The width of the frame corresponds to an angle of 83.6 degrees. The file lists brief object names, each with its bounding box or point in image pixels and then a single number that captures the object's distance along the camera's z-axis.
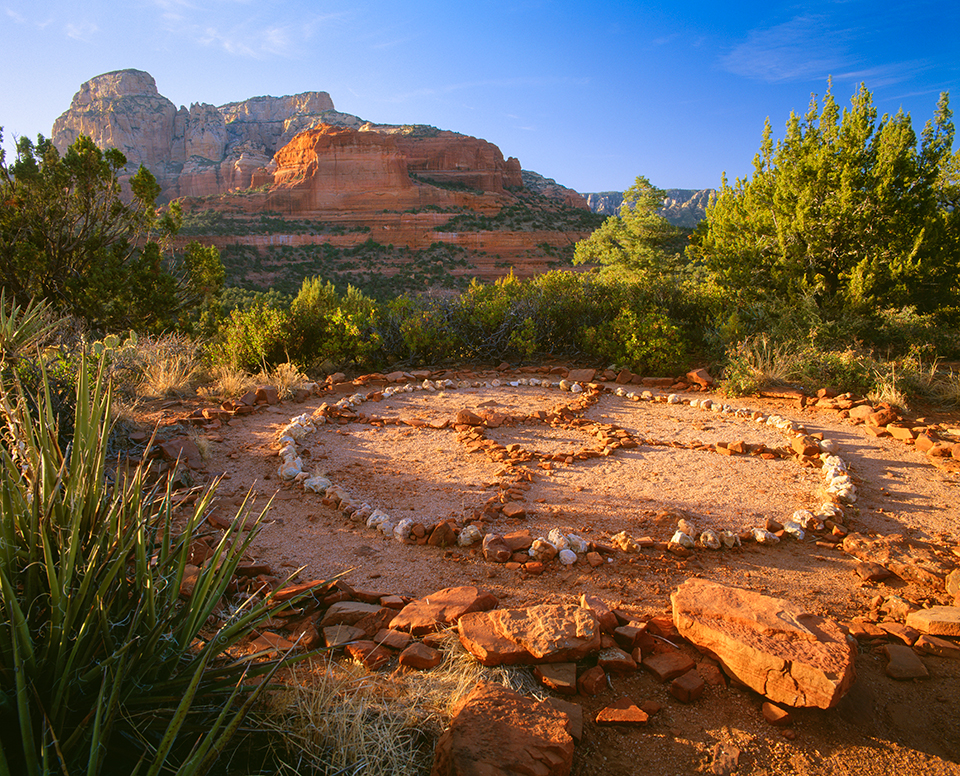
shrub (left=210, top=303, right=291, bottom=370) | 8.64
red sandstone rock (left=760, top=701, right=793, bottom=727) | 2.19
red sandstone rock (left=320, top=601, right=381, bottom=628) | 2.81
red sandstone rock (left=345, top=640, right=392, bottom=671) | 2.42
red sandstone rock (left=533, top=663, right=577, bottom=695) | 2.33
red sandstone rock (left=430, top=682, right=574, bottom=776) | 1.78
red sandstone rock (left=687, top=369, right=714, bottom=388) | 7.98
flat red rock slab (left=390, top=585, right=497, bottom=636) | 2.67
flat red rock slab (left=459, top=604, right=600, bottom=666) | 2.38
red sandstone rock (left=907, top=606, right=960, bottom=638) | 2.73
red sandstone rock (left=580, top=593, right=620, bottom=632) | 2.70
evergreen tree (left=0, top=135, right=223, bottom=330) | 8.88
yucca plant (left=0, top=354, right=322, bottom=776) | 1.39
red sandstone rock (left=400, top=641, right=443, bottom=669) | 2.41
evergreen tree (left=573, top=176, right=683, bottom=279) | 14.30
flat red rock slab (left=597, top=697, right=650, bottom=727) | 2.15
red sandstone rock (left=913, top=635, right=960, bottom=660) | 2.65
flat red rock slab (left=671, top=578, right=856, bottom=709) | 2.21
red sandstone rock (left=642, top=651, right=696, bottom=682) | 2.44
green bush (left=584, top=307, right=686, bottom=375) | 8.65
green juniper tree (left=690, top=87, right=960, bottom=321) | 8.62
